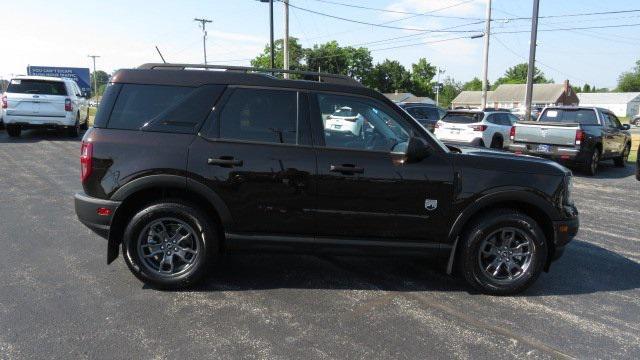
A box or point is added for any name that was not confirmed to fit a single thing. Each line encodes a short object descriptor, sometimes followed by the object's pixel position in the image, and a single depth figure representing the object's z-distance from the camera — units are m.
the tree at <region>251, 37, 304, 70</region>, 85.06
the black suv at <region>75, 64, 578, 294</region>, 4.20
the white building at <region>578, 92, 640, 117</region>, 99.69
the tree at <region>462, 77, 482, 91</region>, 140.50
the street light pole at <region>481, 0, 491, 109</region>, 29.84
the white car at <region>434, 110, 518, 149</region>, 14.16
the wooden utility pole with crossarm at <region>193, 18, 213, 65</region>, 57.54
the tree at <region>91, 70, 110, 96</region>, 112.79
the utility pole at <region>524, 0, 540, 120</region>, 17.28
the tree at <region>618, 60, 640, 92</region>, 130.75
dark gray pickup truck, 11.84
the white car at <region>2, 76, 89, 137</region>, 14.65
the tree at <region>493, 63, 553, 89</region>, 129.62
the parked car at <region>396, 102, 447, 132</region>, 18.84
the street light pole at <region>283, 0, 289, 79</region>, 26.86
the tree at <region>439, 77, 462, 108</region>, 134.62
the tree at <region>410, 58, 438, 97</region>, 114.94
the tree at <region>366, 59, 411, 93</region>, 110.94
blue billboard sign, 47.14
